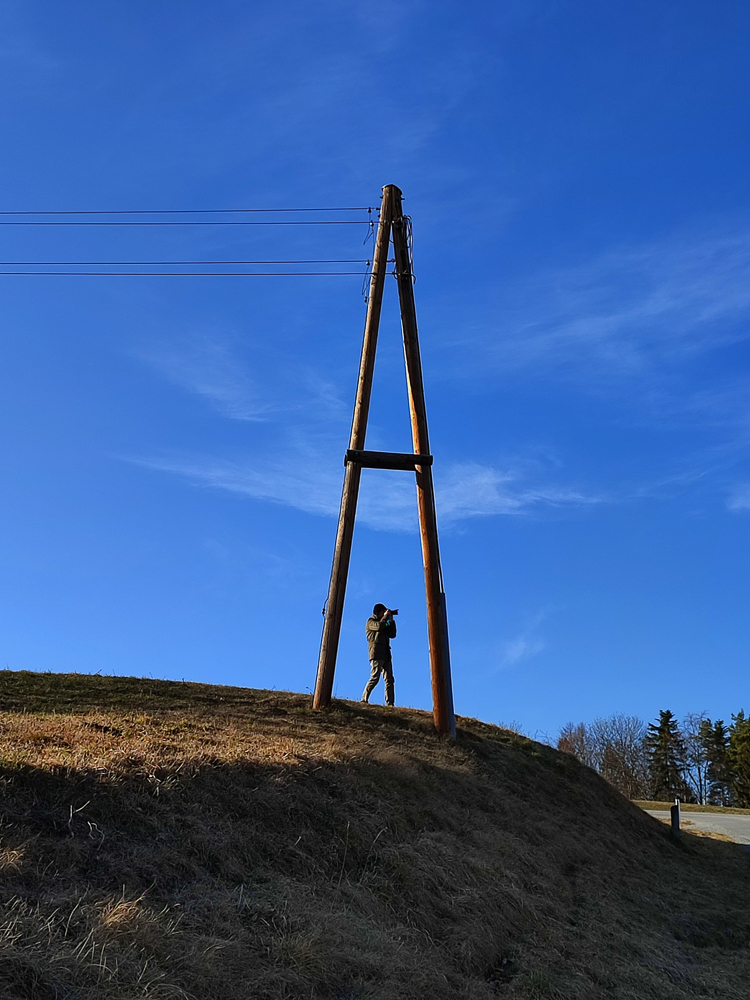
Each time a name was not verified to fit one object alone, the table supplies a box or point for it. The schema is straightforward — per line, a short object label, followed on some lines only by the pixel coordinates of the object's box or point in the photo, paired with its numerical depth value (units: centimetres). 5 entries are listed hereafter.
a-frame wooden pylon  1500
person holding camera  1675
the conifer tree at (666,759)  5422
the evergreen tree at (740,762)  5191
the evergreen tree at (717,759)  6126
